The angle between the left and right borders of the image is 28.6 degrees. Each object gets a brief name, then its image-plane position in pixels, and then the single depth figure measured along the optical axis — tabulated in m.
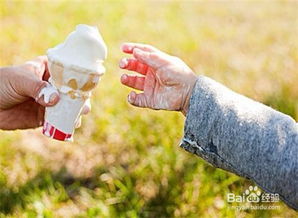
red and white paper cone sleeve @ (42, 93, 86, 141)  1.29
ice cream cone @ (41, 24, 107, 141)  1.21
